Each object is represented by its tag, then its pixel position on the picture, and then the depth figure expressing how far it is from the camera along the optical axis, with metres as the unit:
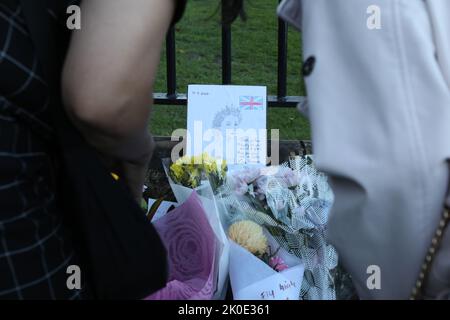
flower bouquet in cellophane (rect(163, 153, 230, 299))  3.80
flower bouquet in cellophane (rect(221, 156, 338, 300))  3.87
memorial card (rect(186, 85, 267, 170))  4.26
